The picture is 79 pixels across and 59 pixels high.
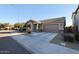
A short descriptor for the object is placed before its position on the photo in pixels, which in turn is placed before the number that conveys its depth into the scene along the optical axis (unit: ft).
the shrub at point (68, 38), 12.63
